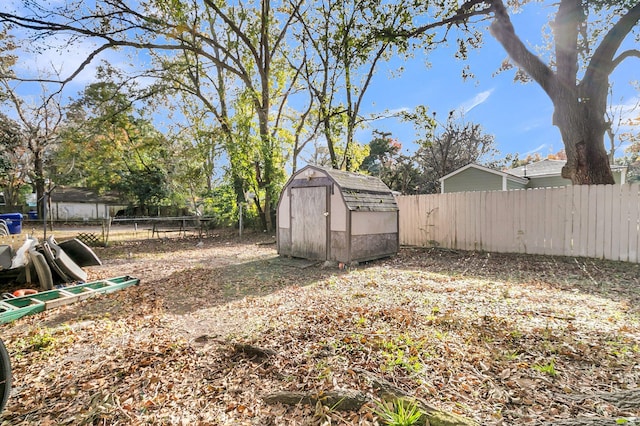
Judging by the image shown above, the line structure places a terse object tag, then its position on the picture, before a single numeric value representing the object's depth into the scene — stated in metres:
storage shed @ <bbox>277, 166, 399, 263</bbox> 7.42
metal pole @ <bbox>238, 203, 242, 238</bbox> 14.68
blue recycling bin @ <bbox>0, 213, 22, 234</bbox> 14.80
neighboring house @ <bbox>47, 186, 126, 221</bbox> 31.08
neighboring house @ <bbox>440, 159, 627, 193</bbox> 14.30
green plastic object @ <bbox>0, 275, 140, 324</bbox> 4.05
